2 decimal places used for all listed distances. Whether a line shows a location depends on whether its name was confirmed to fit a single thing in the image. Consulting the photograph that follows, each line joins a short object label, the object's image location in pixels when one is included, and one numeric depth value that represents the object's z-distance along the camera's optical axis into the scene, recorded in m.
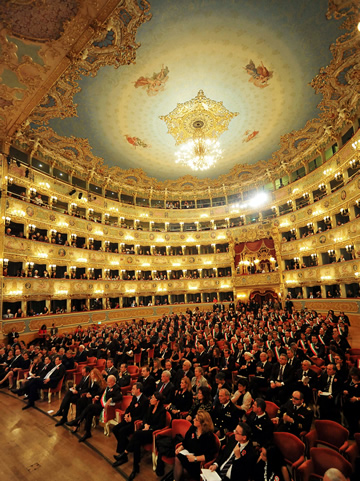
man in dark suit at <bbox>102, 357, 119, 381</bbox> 6.98
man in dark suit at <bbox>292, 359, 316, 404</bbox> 5.37
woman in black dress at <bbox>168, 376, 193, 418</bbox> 5.18
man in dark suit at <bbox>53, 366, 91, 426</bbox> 5.98
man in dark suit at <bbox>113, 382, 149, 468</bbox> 4.66
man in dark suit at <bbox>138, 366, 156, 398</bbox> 5.98
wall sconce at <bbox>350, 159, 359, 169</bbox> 16.58
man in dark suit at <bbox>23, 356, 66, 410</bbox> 7.06
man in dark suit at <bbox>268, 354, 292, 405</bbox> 5.70
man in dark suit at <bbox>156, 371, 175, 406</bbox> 5.46
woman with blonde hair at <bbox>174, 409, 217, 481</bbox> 3.60
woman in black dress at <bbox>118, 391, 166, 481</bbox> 4.29
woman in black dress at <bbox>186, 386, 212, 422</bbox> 4.82
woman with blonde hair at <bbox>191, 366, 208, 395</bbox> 5.72
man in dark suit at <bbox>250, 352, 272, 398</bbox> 6.18
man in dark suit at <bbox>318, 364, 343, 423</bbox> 4.94
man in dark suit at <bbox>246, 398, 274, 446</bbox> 3.82
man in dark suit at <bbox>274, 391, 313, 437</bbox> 4.11
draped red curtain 24.66
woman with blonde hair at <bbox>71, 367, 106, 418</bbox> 5.88
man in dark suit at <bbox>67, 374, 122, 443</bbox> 5.45
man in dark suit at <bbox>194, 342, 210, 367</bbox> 8.26
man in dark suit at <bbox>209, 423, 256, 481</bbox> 3.29
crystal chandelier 17.30
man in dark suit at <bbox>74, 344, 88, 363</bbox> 9.44
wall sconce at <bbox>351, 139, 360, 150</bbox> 15.25
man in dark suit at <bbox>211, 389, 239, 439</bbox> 4.57
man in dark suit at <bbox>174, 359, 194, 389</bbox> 6.28
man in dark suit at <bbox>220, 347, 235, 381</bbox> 7.27
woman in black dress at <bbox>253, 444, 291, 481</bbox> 3.26
